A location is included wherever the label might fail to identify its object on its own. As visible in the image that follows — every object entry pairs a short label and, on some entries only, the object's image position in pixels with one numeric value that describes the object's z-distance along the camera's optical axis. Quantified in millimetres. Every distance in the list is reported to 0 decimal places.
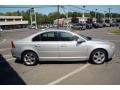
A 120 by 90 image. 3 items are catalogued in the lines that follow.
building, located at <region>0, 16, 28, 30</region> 42119
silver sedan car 3826
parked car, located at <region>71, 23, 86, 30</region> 20080
